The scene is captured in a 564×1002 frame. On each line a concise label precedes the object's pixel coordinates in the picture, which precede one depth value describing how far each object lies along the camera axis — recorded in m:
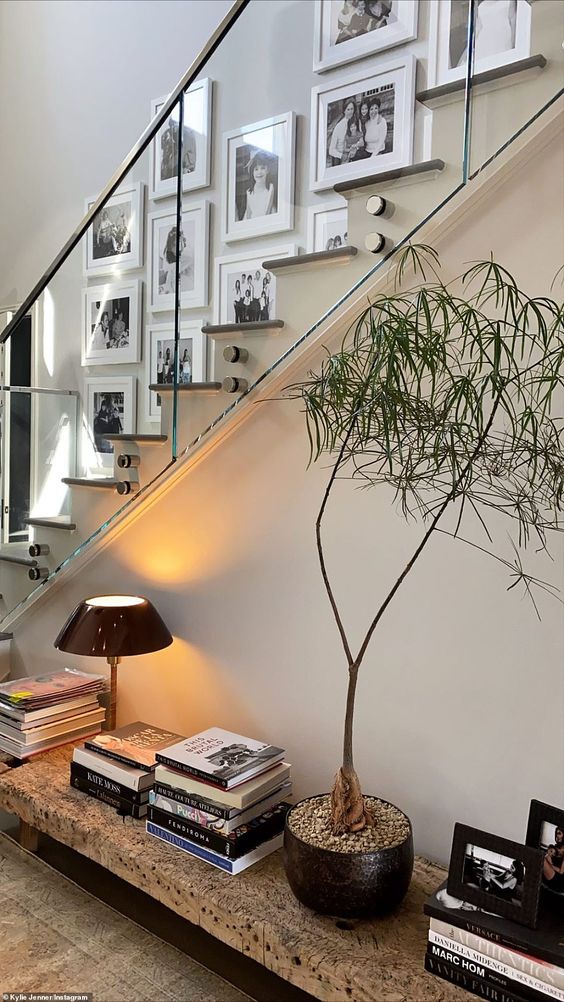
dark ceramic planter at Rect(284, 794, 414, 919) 1.65
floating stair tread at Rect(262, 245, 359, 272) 1.91
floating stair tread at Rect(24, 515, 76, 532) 2.73
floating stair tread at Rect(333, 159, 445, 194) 1.79
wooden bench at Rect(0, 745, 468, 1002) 1.53
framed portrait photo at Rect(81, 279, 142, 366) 2.41
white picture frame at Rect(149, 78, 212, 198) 2.18
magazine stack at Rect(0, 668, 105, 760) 2.50
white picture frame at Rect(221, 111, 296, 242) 2.10
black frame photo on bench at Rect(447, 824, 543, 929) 1.50
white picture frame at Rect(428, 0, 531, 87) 1.71
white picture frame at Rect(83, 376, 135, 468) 2.47
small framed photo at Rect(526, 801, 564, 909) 1.60
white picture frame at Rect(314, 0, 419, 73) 2.15
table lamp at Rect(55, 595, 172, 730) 2.32
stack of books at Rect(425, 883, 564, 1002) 1.43
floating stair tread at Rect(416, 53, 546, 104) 1.68
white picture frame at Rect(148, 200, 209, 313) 2.20
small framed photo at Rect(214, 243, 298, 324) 2.09
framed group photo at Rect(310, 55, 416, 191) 1.97
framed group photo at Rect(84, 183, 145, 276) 2.41
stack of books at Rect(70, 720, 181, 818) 2.14
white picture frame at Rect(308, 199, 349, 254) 1.94
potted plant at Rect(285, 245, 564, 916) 1.53
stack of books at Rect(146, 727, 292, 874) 1.89
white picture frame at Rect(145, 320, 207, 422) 2.23
